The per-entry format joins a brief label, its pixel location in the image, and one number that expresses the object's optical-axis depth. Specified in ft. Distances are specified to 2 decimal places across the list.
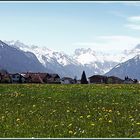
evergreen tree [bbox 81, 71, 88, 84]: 539.25
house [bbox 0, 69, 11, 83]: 520.59
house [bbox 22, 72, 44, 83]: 641.57
